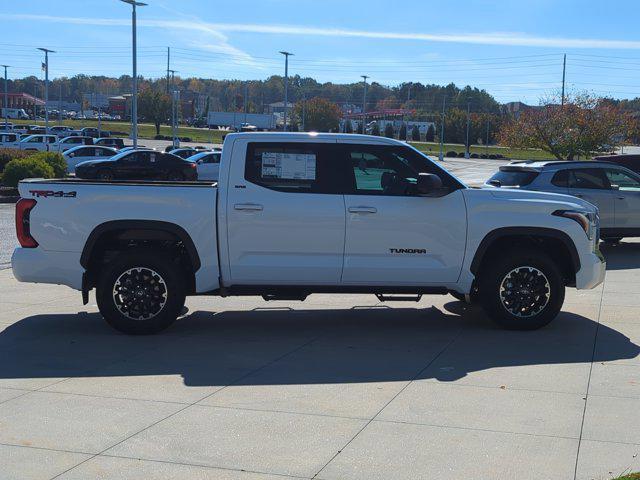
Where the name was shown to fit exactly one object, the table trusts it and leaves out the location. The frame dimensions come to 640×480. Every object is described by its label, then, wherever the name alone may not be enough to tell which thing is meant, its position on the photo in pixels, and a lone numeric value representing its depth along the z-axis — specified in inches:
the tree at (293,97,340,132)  3393.2
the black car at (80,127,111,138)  2783.0
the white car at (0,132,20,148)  1972.2
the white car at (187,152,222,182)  1416.1
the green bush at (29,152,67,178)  1136.8
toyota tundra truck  321.7
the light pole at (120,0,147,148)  1513.5
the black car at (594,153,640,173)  845.5
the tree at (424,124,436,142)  4323.3
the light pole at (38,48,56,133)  2293.3
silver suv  574.2
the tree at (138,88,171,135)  4065.0
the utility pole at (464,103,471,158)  3179.1
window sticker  328.8
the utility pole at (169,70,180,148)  2476.6
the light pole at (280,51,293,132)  2111.5
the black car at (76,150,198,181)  1286.9
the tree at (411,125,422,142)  4175.7
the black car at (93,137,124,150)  1907.0
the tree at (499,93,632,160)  1379.2
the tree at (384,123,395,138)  3683.1
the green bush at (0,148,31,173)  1259.8
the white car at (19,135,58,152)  1908.2
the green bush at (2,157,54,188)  1024.2
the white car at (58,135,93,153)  1940.0
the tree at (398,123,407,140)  3812.0
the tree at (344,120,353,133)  3582.2
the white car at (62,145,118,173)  1512.1
